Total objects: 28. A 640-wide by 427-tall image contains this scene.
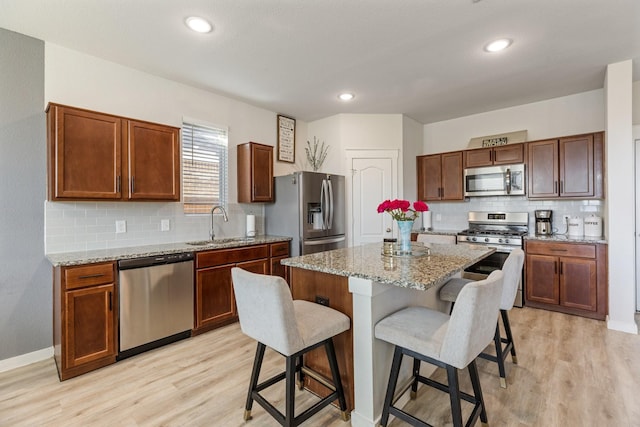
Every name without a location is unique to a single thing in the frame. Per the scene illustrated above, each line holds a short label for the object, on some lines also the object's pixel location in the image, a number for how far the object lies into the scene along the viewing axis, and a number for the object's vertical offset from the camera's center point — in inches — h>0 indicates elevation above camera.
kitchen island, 65.2 -20.6
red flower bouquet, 88.4 +1.5
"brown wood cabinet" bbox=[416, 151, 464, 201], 179.3 +22.5
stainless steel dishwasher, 99.2 -30.8
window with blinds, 138.8 +22.9
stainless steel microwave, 158.7 +17.7
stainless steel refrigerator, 149.3 +0.7
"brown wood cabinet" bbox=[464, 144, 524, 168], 158.9 +31.5
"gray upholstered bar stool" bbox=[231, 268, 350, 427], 57.4 -24.0
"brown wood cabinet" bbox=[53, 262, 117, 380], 87.9 -31.8
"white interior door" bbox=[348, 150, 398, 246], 180.1 +14.5
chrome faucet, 141.8 +0.4
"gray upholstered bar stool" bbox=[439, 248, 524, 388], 81.4 -22.8
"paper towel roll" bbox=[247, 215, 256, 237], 154.6 -6.4
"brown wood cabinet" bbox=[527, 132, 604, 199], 137.9 +21.8
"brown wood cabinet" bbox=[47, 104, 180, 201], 94.4 +20.0
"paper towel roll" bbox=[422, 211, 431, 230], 198.7 -4.8
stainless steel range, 149.9 -11.7
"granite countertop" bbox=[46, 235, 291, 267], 91.2 -13.2
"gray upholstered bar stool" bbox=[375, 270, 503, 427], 52.5 -24.2
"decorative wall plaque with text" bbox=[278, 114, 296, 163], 179.0 +45.5
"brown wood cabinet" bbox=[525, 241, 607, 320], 129.4 -29.8
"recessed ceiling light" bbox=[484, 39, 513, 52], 101.7 +58.3
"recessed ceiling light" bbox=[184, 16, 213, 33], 89.0 +58.0
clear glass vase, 90.5 -7.3
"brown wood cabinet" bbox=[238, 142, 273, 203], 150.4 +21.1
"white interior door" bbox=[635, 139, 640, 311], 137.6 -3.9
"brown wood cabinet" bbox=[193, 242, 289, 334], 118.3 -28.0
